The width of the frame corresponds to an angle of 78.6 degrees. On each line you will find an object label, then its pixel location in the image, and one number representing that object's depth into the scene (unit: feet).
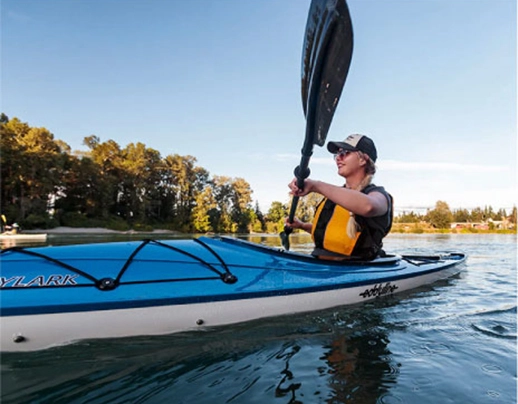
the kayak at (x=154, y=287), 6.21
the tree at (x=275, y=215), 163.02
